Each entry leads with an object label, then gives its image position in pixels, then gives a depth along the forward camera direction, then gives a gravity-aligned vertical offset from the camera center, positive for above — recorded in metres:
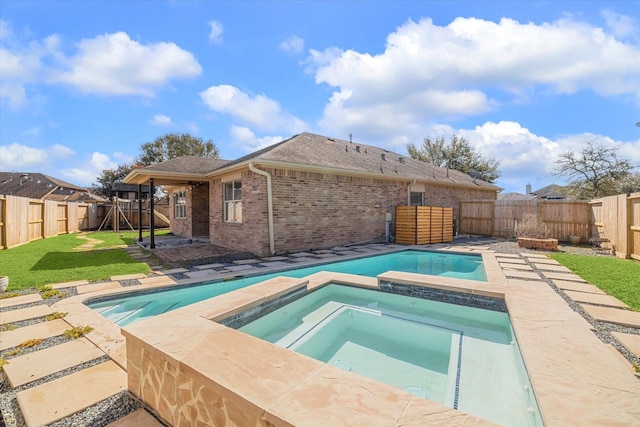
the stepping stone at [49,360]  2.70 -1.44
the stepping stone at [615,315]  3.73 -1.32
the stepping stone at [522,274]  6.17 -1.29
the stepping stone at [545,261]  7.92 -1.27
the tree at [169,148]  31.30 +6.83
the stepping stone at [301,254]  9.30 -1.28
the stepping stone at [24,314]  3.99 -1.39
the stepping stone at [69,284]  5.59 -1.35
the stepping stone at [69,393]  2.20 -1.46
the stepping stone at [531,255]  8.95 -1.25
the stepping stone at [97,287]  5.38 -1.37
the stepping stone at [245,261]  8.07 -1.32
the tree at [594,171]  19.58 +2.93
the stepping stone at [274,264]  7.79 -1.33
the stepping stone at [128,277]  6.30 -1.35
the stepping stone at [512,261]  7.91 -1.26
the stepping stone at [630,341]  3.06 -1.36
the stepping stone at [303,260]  8.33 -1.31
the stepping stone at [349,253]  9.71 -1.27
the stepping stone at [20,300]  4.56 -1.37
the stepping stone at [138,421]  2.14 -1.50
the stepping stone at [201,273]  6.54 -1.35
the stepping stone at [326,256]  9.07 -1.29
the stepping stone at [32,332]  3.36 -1.42
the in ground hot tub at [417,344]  2.66 -1.59
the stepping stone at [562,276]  5.94 -1.28
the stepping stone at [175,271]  6.93 -1.35
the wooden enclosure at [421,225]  12.28 -0.48
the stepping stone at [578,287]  5.09 -1.30
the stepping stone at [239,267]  7.27 -1.34
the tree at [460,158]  32.16 +6.03
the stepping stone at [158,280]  5.92 -1.36
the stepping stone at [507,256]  8.91 -1.25
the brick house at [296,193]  9.40 +0.79
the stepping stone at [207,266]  7.39 -1.33
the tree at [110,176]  31.58 +3.91
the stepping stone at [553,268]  6.86 -1.28
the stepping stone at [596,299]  4.39 -1.31
